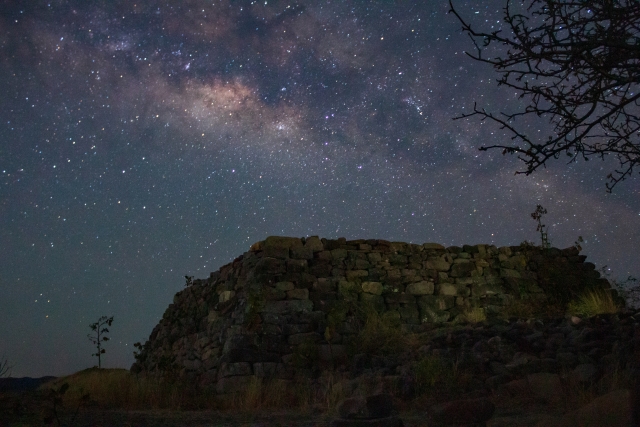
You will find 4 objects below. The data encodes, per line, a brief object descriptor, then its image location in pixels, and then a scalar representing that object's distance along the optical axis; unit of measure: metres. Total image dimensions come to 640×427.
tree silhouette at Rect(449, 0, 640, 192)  4.23
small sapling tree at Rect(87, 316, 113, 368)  14.94
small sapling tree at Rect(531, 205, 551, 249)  13.35
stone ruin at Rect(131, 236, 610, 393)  10.29
